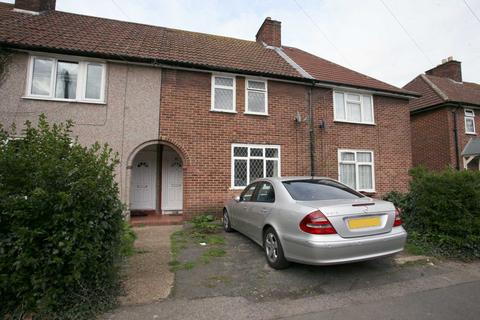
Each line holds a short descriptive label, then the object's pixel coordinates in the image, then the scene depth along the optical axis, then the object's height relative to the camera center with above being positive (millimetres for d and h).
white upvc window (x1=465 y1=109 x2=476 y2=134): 13320 +3243
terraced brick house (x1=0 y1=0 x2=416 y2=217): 7410 +2447
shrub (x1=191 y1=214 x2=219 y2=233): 6406 -1190
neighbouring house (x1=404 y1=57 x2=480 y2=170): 12695 +2987
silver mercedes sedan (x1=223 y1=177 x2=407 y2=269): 3164 -605
